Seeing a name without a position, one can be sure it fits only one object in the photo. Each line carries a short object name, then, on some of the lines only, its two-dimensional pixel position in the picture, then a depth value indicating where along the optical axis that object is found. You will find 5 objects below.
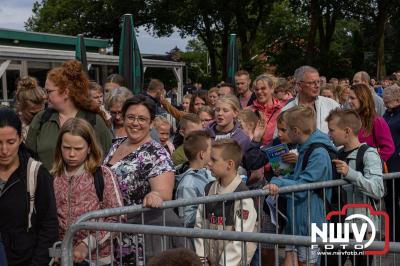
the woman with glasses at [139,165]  4.24
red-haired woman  5.01
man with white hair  6.41
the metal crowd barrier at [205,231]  2.73
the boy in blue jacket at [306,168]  4.71
